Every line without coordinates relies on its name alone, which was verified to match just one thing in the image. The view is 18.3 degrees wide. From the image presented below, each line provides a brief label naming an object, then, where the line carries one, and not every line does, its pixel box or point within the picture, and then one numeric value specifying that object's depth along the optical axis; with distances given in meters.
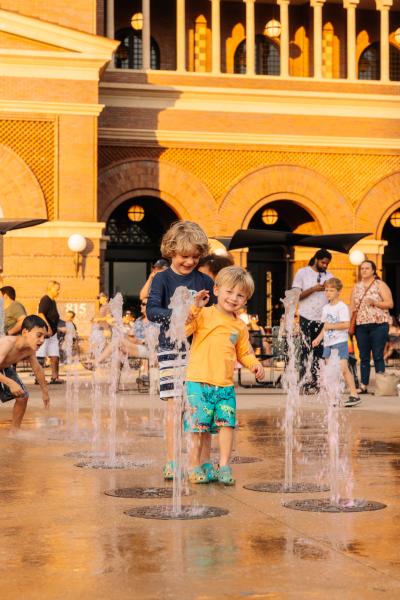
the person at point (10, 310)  18.55
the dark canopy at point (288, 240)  19.73
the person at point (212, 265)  8.66
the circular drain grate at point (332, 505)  6.70
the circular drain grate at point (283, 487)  7.44
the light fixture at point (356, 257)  29.48
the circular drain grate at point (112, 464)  8.62
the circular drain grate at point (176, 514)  6.43
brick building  26.39
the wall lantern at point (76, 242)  26.17
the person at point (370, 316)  16.41
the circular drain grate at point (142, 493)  7.20
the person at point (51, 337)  19.12
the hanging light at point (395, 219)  32.09
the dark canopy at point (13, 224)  20.03
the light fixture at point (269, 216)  31.50
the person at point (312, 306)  16.66
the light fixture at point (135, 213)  30.78
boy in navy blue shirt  7.91
